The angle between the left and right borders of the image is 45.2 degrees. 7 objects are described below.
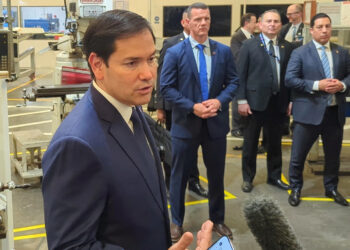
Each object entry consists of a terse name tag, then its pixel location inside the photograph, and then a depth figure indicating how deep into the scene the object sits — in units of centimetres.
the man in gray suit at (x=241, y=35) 616
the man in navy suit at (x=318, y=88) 389
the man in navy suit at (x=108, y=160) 108
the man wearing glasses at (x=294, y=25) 637
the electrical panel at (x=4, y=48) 248
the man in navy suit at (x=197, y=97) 325
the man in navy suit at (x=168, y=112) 407
